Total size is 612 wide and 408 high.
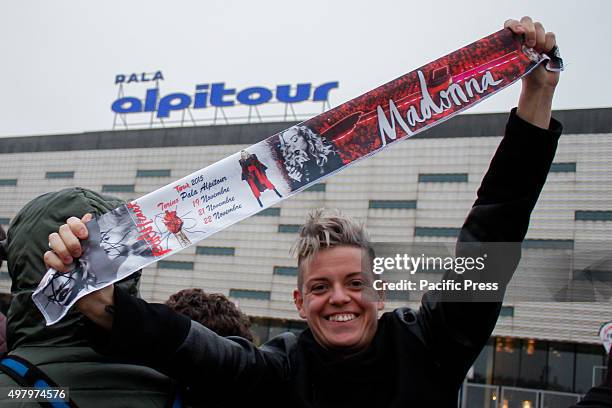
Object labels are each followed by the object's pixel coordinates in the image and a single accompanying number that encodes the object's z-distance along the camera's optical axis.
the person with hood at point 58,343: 1.71
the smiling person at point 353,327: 1.78
